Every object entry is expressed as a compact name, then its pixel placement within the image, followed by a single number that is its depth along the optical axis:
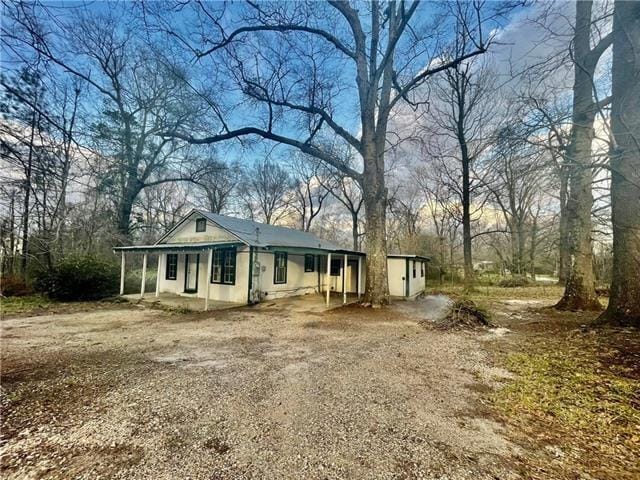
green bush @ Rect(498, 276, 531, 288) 19.04
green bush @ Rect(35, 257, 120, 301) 10.48
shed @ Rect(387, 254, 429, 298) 13.34
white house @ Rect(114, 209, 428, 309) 11.10
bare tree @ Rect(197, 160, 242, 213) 23.41
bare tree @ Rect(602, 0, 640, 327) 4.86
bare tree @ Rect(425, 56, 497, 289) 15.07
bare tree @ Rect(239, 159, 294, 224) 28.38
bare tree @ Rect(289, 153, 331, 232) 25.20
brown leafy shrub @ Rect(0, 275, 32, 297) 10.81
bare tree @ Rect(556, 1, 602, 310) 7.58
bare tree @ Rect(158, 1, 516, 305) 8.87
